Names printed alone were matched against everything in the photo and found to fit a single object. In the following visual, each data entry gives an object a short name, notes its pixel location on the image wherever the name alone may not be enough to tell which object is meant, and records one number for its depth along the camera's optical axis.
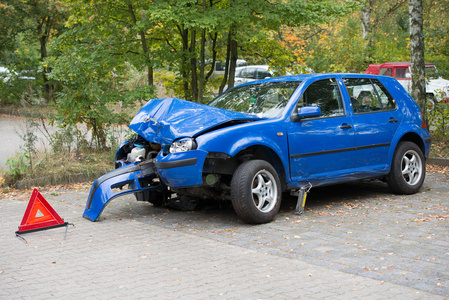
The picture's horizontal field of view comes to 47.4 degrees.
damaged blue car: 6.18
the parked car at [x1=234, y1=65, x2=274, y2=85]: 25.11
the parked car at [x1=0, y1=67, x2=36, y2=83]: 24.50
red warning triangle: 6.21
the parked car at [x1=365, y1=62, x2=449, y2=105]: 19.74
